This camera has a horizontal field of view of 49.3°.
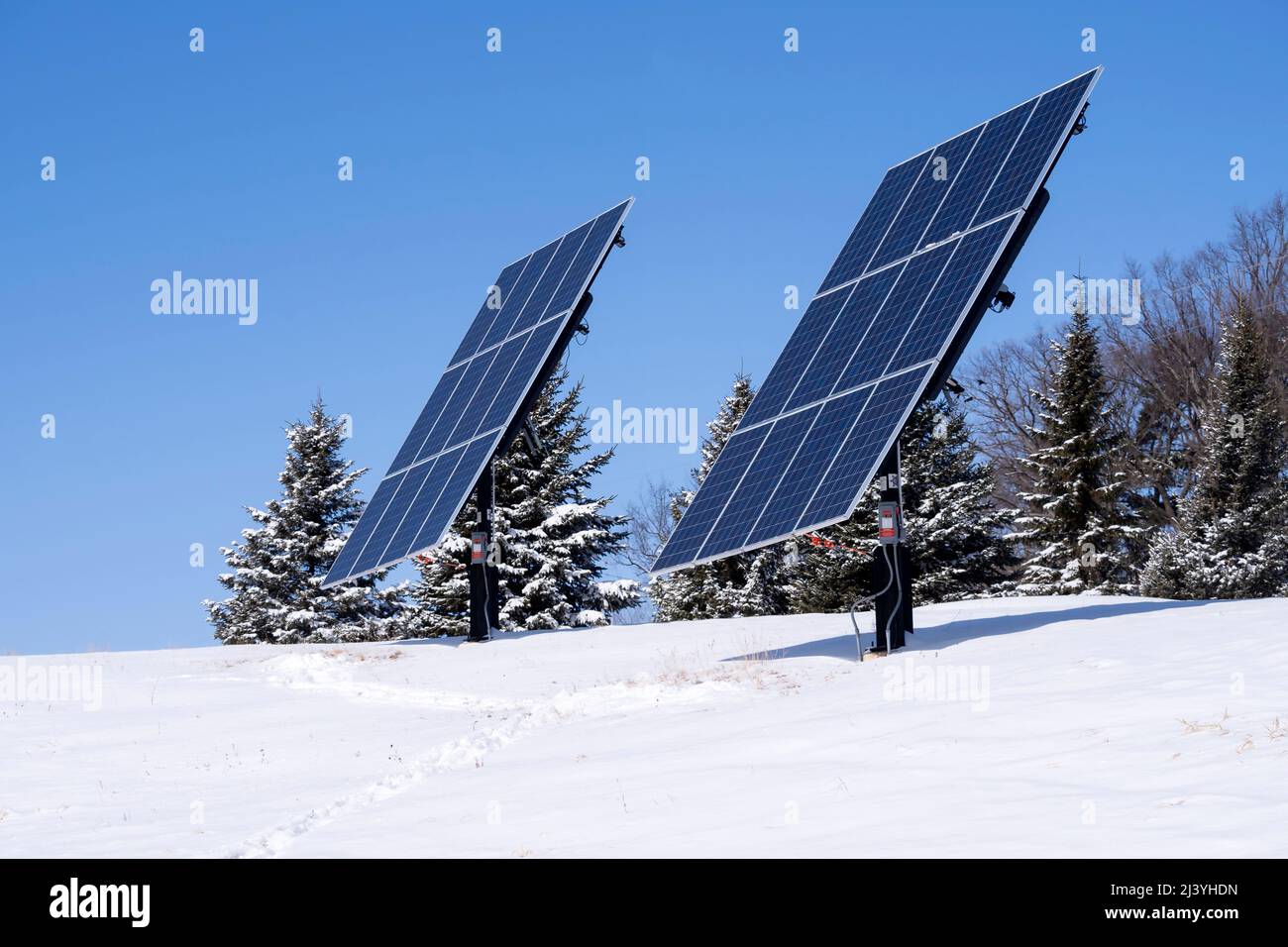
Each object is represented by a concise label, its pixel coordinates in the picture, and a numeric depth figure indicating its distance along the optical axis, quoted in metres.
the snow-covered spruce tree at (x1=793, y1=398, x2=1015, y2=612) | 40.25
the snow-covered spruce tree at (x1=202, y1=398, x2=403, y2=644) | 47.50
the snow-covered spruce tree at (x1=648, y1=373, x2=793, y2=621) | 46.50
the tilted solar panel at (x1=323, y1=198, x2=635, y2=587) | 26.41
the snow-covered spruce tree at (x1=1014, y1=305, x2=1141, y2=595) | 42.72
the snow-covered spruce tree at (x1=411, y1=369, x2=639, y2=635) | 43.28
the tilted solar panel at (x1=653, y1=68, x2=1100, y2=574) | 18.95
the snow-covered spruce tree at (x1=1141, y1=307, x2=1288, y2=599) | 37.97
